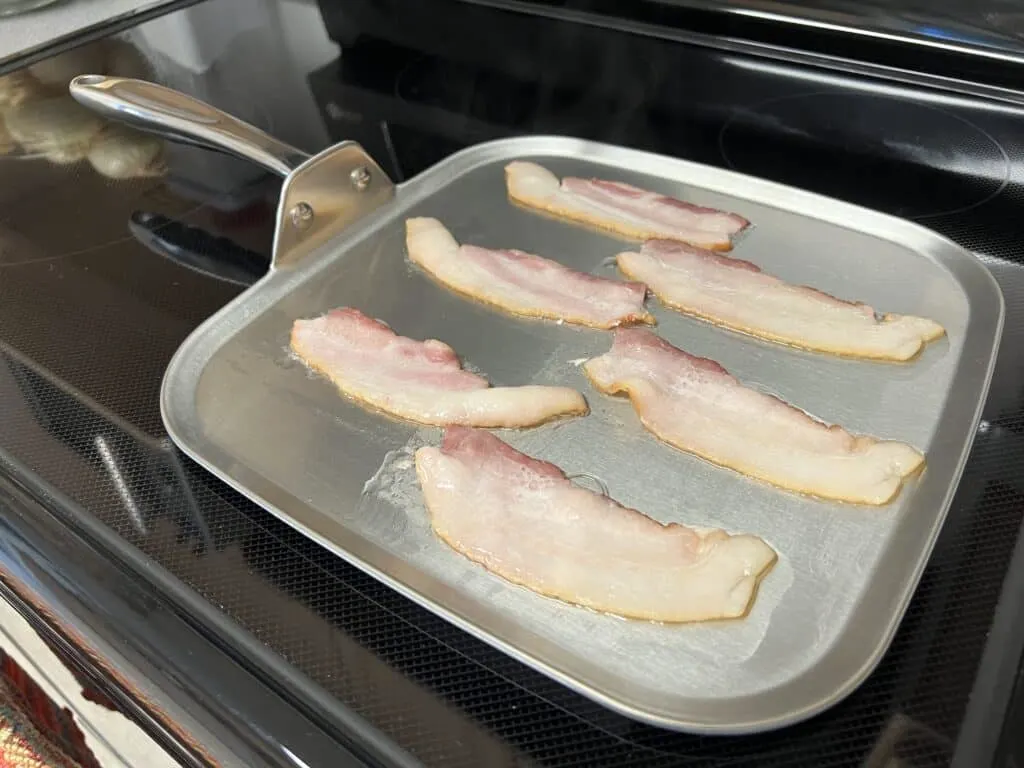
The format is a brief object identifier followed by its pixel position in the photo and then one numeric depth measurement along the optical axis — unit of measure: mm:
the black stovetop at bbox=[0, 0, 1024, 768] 528
